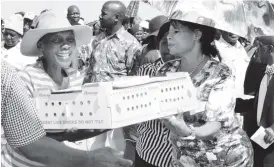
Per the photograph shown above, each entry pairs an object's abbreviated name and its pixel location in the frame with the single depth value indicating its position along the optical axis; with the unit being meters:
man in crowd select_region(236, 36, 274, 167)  4.05
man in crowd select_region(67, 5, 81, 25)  8.55
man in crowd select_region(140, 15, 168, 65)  4.23
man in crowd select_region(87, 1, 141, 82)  5.40
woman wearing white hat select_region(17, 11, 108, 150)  2.69
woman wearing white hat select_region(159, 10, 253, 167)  2.51
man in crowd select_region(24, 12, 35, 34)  7.60
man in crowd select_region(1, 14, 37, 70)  7.07
